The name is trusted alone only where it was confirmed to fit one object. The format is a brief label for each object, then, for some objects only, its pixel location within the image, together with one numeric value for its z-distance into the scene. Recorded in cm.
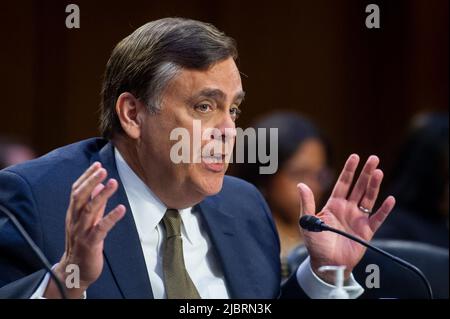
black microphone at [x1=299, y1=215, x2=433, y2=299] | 463
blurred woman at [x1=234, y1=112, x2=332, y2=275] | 585
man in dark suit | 464
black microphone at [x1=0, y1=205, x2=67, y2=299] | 442
